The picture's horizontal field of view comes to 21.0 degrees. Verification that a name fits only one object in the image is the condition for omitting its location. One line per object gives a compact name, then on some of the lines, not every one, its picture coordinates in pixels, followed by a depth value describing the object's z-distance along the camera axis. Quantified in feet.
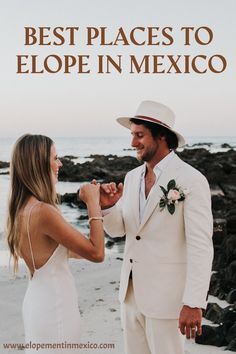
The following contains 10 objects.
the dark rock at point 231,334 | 16.16
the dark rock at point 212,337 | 16.33
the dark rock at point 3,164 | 74.79
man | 10.84
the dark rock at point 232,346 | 15.78
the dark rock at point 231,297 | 20.99
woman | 10.00
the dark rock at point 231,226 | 28.17
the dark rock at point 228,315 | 17.07
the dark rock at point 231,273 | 22.60
